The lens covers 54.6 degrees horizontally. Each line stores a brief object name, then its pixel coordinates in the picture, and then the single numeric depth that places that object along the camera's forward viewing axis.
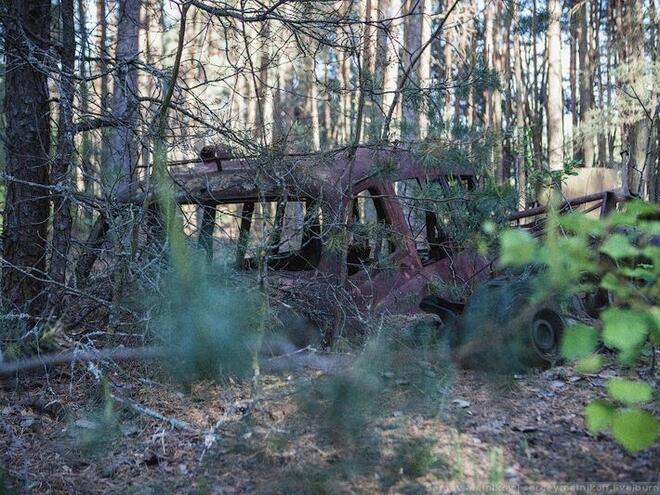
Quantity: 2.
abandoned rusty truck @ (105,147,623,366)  4.65
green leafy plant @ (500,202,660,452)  2.26
